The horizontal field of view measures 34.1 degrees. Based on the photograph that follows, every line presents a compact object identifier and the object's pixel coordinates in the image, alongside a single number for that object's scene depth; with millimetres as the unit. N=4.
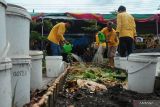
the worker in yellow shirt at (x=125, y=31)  7410
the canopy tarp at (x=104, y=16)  13910
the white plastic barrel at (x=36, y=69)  3594
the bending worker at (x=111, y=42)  9170
